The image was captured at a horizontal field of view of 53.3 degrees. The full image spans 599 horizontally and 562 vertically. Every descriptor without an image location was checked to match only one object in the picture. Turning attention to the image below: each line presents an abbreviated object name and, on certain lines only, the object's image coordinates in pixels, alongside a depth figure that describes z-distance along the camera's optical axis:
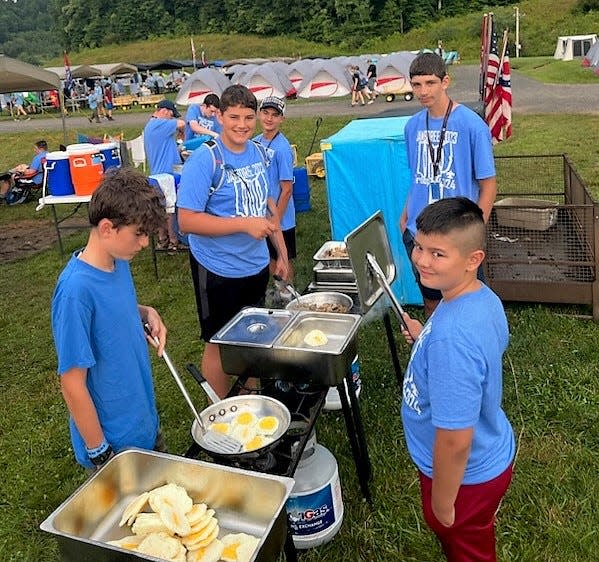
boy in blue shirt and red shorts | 1.66
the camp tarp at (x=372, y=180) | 5.18
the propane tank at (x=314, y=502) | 2.72
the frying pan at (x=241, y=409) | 2.37
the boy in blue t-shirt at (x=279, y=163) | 5.04
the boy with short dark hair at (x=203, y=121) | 8.00
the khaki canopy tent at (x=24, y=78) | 9.20
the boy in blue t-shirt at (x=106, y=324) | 2.01
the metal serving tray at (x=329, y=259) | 4.20
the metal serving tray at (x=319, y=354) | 2.51
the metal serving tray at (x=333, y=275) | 4.00
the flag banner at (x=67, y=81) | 26.73
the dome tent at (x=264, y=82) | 26.14
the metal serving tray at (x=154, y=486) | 1.69
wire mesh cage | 4.82
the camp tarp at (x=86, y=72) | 37.81
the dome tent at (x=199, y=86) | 27.16
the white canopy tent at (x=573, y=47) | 35.34
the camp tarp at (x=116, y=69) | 39.08
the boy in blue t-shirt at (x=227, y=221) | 3.10
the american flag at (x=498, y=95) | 6.32
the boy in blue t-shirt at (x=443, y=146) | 3.54
